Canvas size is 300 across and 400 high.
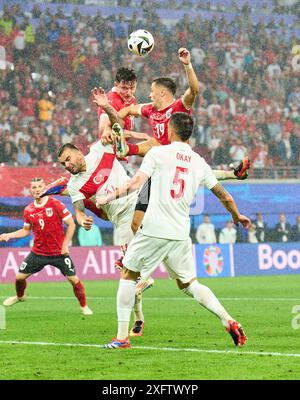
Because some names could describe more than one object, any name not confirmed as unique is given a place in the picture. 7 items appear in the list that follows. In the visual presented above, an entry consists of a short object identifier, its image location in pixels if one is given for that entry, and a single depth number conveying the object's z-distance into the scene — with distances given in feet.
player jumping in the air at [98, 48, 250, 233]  35.65
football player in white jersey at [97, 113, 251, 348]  29.94
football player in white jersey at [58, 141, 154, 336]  36.91
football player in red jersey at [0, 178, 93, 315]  45.47
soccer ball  41.04
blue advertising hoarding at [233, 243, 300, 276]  80.12
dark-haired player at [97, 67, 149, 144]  38.38
